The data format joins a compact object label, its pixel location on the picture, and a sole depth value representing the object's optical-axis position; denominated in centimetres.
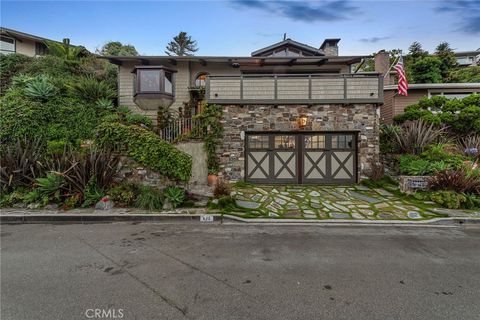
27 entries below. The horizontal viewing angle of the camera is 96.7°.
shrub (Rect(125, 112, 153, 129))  1074
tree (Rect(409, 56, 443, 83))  1827
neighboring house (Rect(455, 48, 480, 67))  3553
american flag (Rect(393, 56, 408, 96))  1061
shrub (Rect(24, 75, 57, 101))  888
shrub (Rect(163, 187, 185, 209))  650
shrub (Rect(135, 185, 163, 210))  633
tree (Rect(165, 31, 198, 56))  3869
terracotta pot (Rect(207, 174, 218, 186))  859
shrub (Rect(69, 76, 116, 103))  1011
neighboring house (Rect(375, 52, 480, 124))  1289
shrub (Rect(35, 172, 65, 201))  630
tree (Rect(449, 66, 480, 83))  1873
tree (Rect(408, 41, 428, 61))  2098
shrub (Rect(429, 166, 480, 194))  656
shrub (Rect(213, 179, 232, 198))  717
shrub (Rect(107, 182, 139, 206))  655
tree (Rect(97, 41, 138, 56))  2102
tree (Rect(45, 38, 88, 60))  1377
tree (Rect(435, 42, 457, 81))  1953
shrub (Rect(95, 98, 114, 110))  1034
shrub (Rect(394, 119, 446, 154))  866
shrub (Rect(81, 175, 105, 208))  642
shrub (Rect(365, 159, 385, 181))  874
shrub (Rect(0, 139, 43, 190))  661
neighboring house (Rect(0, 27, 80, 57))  1706
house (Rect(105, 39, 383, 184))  909
